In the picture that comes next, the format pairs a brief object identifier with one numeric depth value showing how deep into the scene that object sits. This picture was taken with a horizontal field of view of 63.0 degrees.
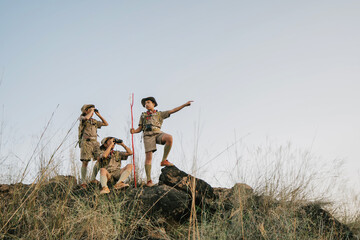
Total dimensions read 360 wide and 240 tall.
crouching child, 5.06
